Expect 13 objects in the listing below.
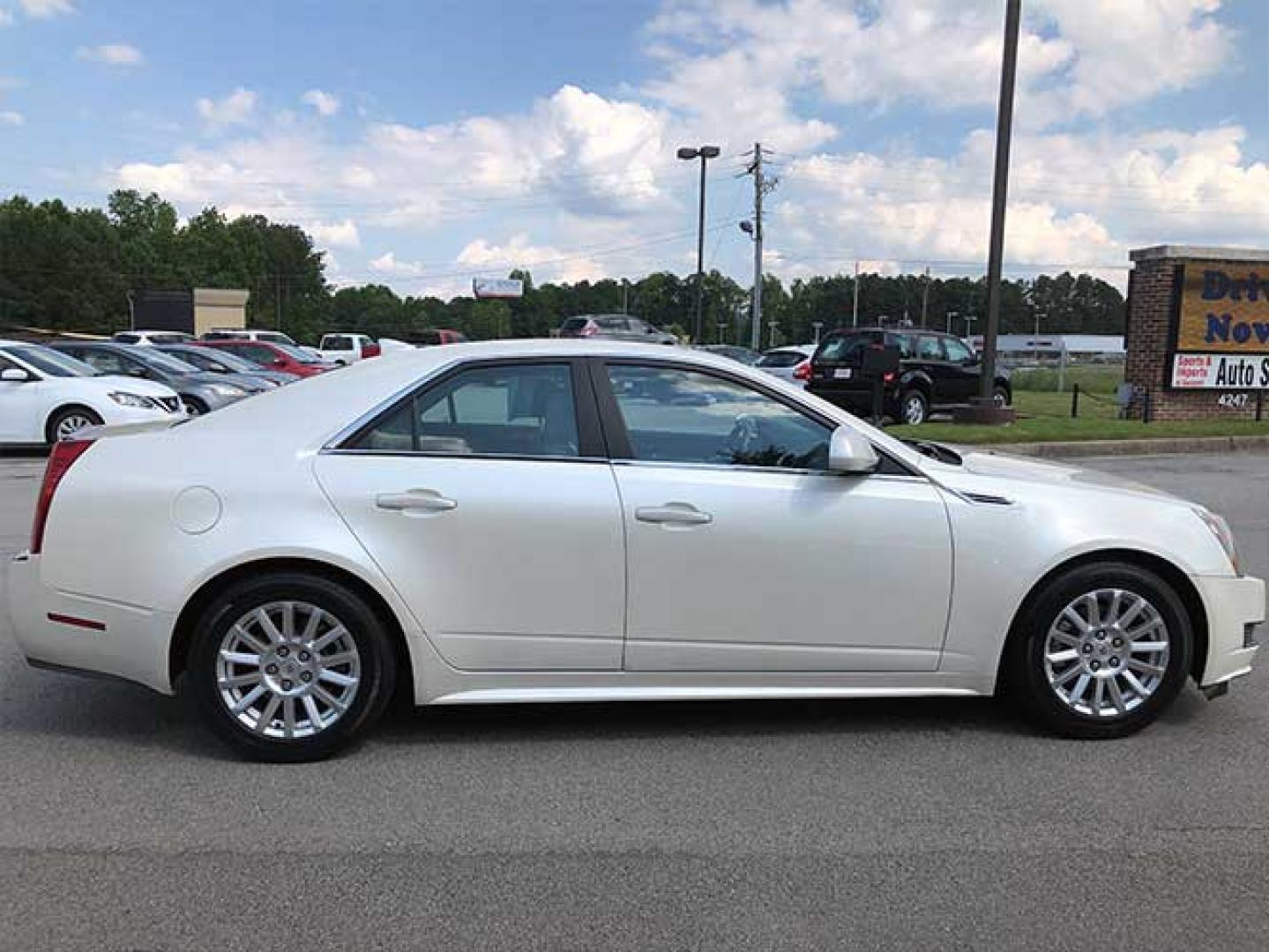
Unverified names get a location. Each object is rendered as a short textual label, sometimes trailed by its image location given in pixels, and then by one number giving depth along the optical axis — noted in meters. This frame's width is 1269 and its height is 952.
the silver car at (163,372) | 16.55
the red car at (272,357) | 25.03
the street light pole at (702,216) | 35.00
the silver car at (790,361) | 22.17
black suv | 18.25
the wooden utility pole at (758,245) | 42.72
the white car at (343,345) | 38.94
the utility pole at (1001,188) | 15.73
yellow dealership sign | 17.98
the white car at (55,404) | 13.63
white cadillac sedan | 3.91
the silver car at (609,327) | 33.42
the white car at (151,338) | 32.94
